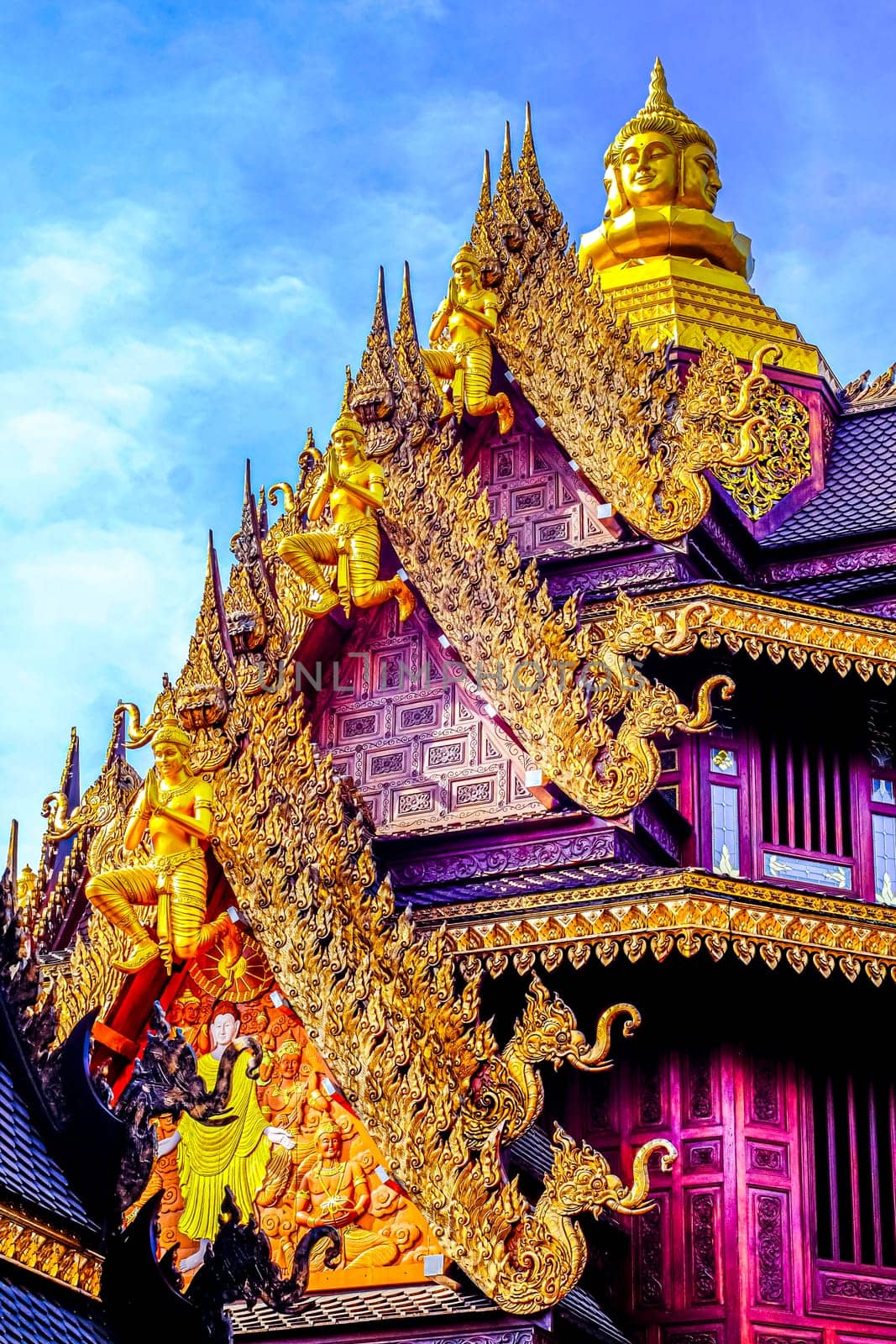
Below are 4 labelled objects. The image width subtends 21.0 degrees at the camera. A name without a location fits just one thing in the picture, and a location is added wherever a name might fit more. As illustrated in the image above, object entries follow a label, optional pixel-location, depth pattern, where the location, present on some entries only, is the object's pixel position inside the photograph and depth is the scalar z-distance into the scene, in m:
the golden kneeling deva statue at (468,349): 17.30
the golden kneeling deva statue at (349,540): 15.37
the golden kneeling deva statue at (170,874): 11.98
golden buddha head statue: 21.09
